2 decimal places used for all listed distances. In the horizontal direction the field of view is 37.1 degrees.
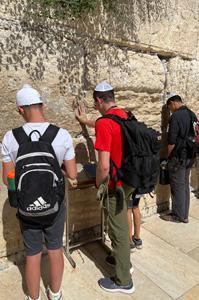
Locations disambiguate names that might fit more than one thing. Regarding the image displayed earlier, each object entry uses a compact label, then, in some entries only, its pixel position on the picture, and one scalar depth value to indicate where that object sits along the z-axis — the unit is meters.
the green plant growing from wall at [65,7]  2.63
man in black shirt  3.72
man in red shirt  2.46
